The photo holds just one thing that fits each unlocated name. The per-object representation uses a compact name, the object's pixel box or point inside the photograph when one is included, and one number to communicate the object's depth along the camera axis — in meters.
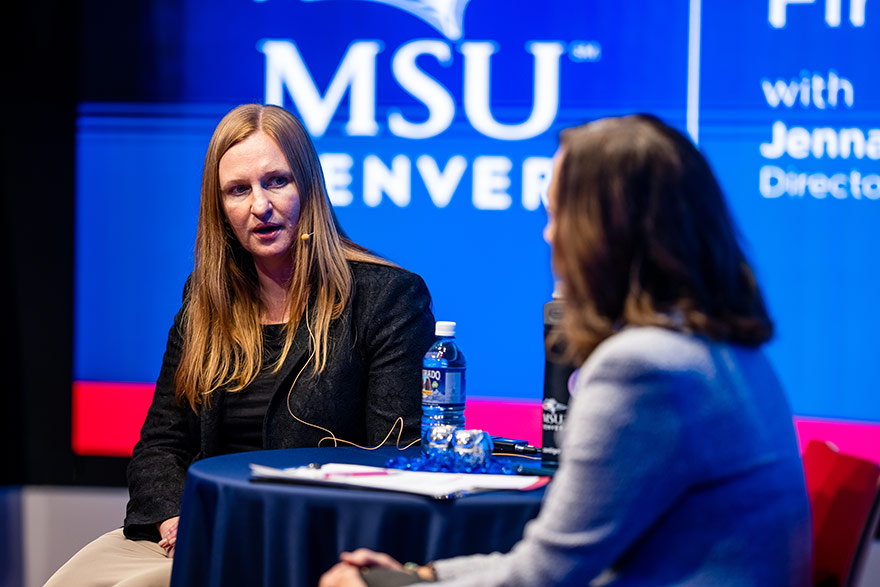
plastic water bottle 5.07
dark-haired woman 4.11
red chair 4.61
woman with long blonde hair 5.15
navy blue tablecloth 4.74
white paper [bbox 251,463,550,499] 4.76
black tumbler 4.85
